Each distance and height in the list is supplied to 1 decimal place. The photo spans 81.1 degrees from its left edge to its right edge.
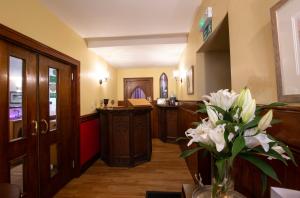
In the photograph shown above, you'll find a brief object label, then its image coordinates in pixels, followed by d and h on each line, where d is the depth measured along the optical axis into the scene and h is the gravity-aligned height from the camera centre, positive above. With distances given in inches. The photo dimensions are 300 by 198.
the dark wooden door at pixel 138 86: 234.1 +24.2
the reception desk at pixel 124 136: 135.4 -24.8
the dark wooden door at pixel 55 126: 88.8 -11.3
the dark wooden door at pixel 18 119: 66.4 -4.9
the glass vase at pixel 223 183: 25.3 -12.1
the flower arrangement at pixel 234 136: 22.3 -4.6
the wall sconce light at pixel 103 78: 169.0 +26.8
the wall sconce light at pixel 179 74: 166.9 +30.7
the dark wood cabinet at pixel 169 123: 195.4 -22.7
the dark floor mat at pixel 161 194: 87.1 -46.0
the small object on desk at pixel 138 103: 145.0 +0.9
